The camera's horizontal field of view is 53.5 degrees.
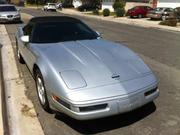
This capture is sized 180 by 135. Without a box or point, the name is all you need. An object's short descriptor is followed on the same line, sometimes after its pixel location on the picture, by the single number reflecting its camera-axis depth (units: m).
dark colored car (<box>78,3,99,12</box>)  35.93
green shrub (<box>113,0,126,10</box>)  28.91
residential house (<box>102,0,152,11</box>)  30.21
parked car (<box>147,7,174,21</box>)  19.55
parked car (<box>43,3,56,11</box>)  35.40
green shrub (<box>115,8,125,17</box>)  23.47
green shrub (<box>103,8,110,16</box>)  25.30
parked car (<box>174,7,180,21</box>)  18.37
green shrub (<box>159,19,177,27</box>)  15.55
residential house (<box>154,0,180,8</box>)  24.23
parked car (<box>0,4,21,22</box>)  13.96
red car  22.31
